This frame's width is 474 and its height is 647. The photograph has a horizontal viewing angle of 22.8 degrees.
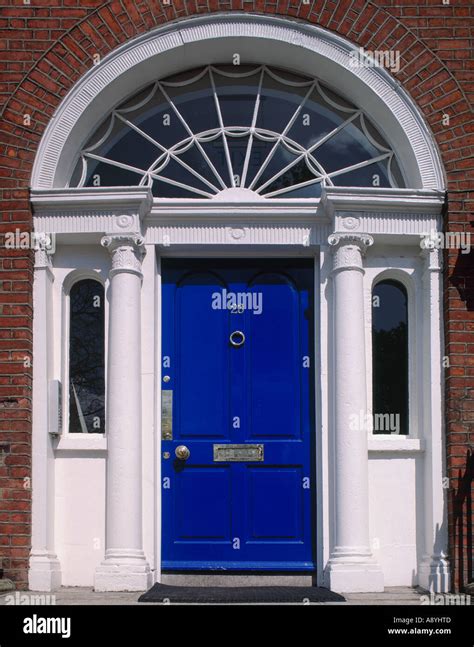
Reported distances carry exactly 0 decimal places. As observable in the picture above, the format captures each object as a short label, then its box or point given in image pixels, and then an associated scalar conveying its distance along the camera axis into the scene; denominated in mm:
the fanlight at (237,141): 9070
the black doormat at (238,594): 7848
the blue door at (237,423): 8734
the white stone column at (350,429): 8305
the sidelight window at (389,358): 8852
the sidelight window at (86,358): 8867
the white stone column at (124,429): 8336
